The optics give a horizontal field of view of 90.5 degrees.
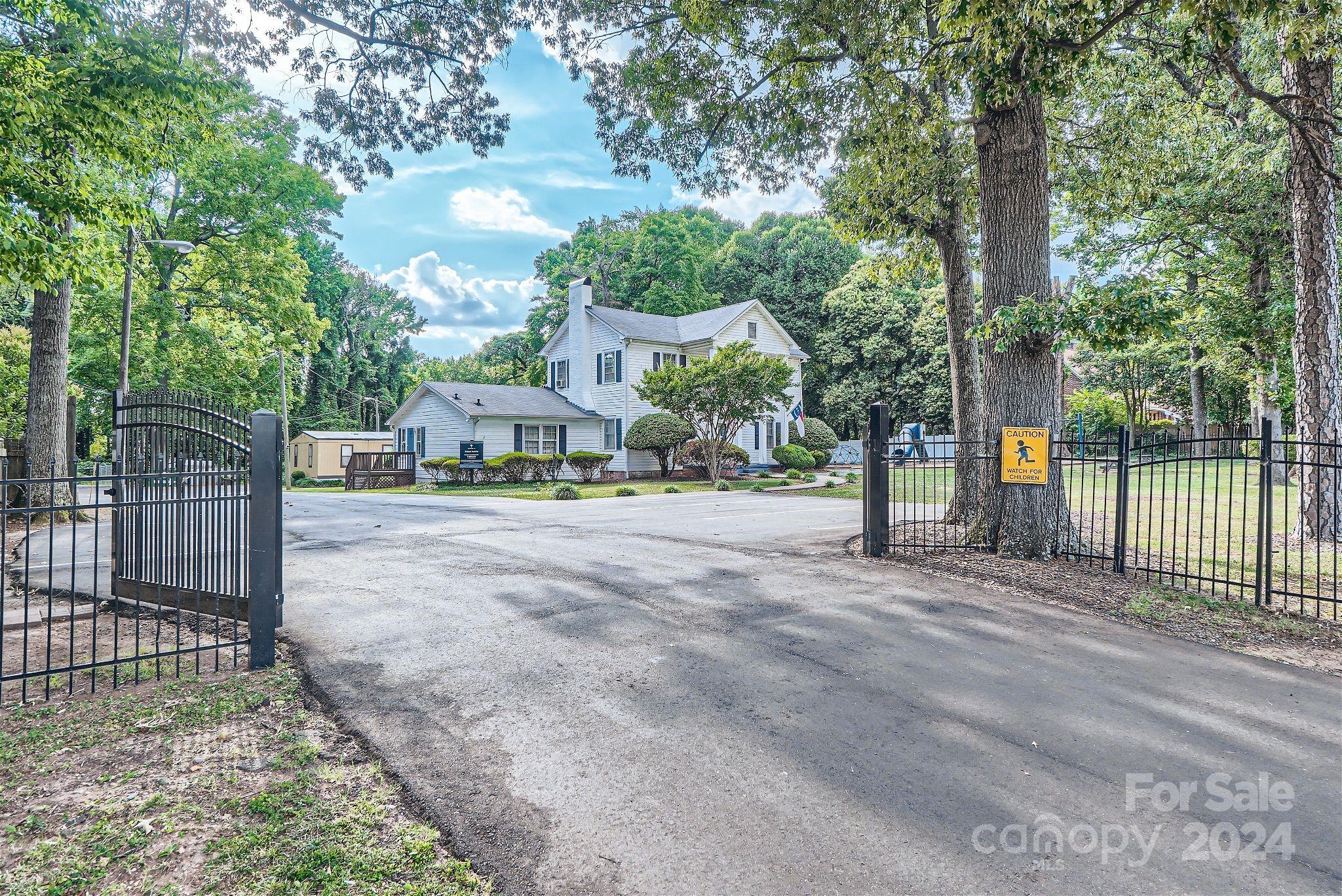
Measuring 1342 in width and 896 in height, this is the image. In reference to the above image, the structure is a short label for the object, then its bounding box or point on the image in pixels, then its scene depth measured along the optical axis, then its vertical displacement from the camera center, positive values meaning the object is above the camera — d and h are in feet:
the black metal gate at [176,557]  14.74 -2.84
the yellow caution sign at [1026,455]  24.91 -0.22
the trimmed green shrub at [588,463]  86.74 -2.16
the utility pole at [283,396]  102.21 +7.72
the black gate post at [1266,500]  19.34 -1.47
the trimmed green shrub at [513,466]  85.35 -2.53
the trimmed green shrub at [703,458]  88.89 -1.37
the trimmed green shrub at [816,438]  109.81 +1.72
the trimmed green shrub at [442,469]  86.69 -3.02
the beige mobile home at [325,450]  127.65 -0.96
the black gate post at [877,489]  27.81 -1.71
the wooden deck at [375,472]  95.04 -3.83
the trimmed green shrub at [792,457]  100.58 -1.34
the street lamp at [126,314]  55.52 +10.93
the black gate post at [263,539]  14.85 -2.13
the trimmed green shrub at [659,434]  89.30 +1.81
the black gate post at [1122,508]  22.80 -2.04
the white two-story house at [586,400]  92.79 +6.92
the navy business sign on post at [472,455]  87.81 -1.22
